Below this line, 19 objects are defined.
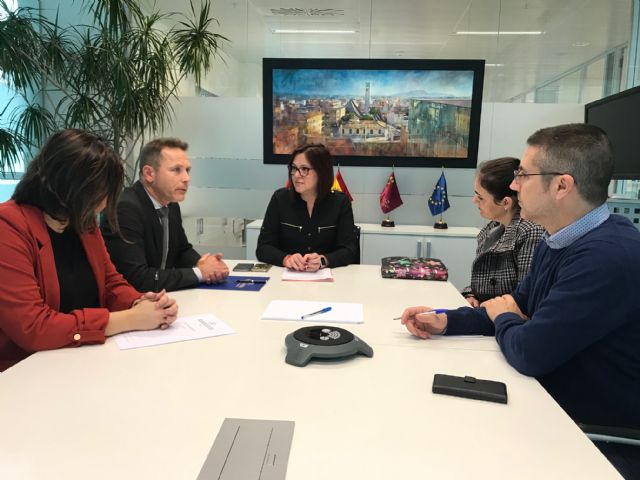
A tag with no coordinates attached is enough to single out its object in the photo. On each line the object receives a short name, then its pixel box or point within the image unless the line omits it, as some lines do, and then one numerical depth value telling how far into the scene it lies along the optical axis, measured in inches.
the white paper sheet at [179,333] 56.7
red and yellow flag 184.9
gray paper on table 33.3
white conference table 34.5
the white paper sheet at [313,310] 66.9
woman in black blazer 114.4
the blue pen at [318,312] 67.6
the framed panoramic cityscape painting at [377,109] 184.9
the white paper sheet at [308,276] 92.0
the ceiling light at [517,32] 185.6
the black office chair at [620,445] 47.5
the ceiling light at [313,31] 191.6
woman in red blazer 53.6
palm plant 149.3
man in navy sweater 48.9
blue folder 83.5
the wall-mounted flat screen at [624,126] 109.8
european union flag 183.0
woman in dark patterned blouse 83.0
